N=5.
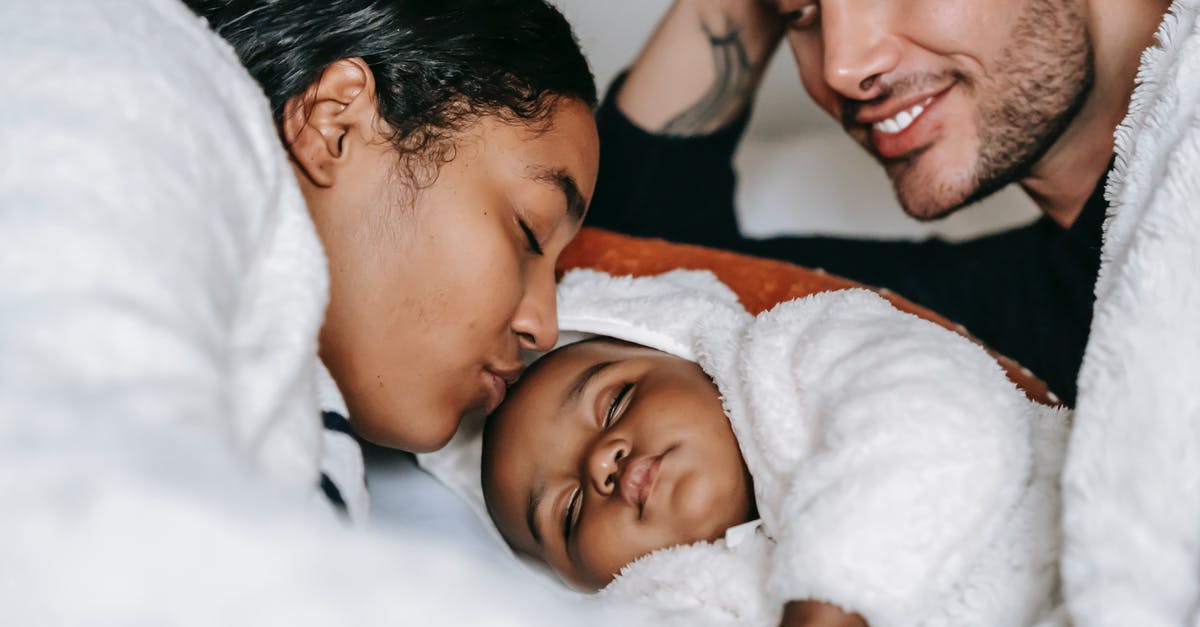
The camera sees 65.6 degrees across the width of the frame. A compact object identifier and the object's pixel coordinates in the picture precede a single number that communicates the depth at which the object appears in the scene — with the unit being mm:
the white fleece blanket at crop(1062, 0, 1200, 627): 672
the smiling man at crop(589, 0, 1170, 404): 1270
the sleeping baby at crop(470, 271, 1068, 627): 792
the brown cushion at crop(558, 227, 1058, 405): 1268
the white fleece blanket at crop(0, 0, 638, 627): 382
